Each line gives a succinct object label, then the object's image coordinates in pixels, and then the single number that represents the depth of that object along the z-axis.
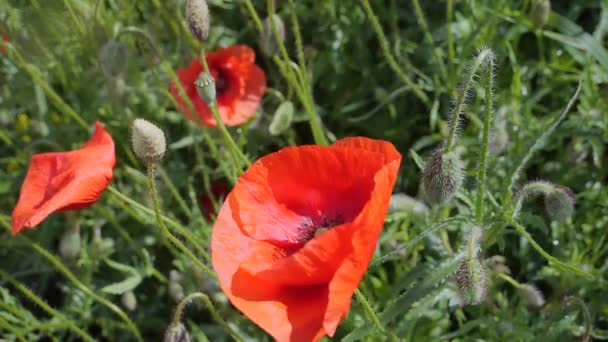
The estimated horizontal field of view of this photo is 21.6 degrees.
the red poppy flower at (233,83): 0.80
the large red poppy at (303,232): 0.56
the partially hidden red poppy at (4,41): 0.81
